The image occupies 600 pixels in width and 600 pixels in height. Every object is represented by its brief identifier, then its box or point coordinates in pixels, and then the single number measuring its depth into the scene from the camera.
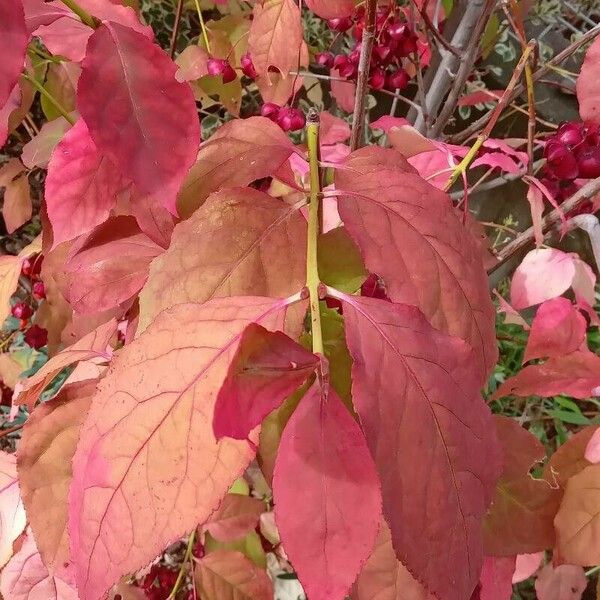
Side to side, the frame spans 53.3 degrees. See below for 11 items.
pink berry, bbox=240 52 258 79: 0.78
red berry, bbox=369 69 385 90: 0.75
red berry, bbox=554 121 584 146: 0.59
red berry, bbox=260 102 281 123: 0.69
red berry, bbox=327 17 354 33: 0.76
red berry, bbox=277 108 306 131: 0.67
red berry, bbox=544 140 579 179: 0.58
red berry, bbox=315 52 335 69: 0.83
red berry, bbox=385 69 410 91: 0.78
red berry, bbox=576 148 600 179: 0.57
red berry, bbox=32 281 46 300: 0.96
